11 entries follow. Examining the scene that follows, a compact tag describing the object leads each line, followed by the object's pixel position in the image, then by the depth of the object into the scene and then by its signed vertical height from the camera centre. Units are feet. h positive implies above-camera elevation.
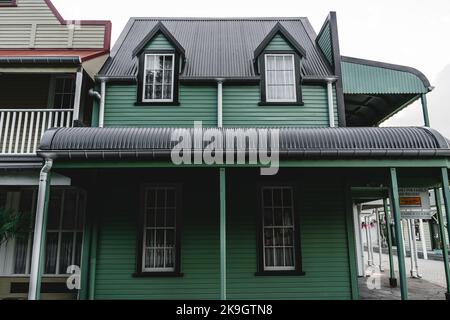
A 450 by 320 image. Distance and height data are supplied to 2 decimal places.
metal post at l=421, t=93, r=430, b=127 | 31.73 +10.88
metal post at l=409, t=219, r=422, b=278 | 45.02 -2.53
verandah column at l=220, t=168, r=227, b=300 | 21.35 +0.24
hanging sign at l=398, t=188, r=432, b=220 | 29.94 +2.63
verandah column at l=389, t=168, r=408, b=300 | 21.04 +0.32
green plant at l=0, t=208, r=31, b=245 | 26.12 +0.99
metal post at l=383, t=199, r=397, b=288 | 38.09 -0.90
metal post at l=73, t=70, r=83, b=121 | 27.81 +10.84
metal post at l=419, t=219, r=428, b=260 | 64.45 -1.68
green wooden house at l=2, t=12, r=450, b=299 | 22.56 +4.64
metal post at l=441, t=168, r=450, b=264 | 21.94 +2.63
